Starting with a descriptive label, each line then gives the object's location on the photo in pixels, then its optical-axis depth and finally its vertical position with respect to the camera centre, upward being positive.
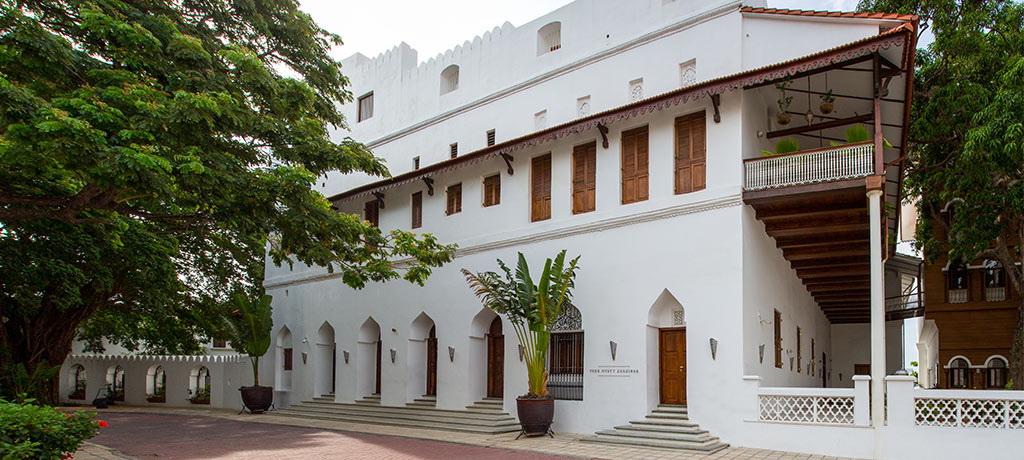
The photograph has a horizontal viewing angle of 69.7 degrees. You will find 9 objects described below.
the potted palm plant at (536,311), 14.15 -0.31
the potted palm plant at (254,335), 21.44 -1.24
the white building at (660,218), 12.15 +1.59
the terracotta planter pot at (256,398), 21.31 -3.06
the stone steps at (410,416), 15.55 -2.91
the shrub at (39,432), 7.43 -1.49
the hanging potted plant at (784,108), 14.50 +3.80
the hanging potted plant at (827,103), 13.69 +3.65
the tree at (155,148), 9.59 +2.06
